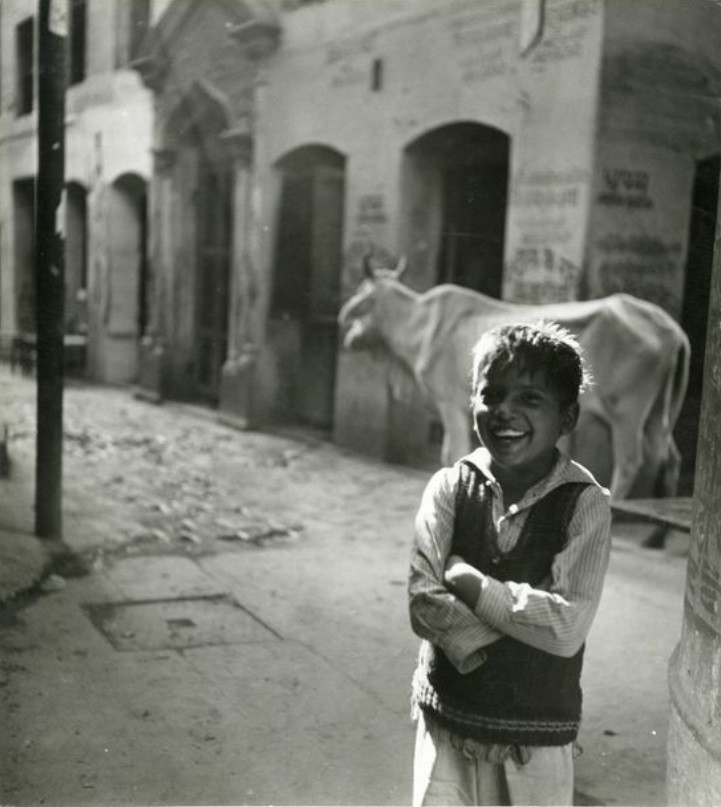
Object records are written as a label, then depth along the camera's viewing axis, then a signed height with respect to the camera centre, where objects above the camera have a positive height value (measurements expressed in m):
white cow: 5.61 -0.55
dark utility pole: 4.84 -0.05
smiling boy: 1.94 -0.57
